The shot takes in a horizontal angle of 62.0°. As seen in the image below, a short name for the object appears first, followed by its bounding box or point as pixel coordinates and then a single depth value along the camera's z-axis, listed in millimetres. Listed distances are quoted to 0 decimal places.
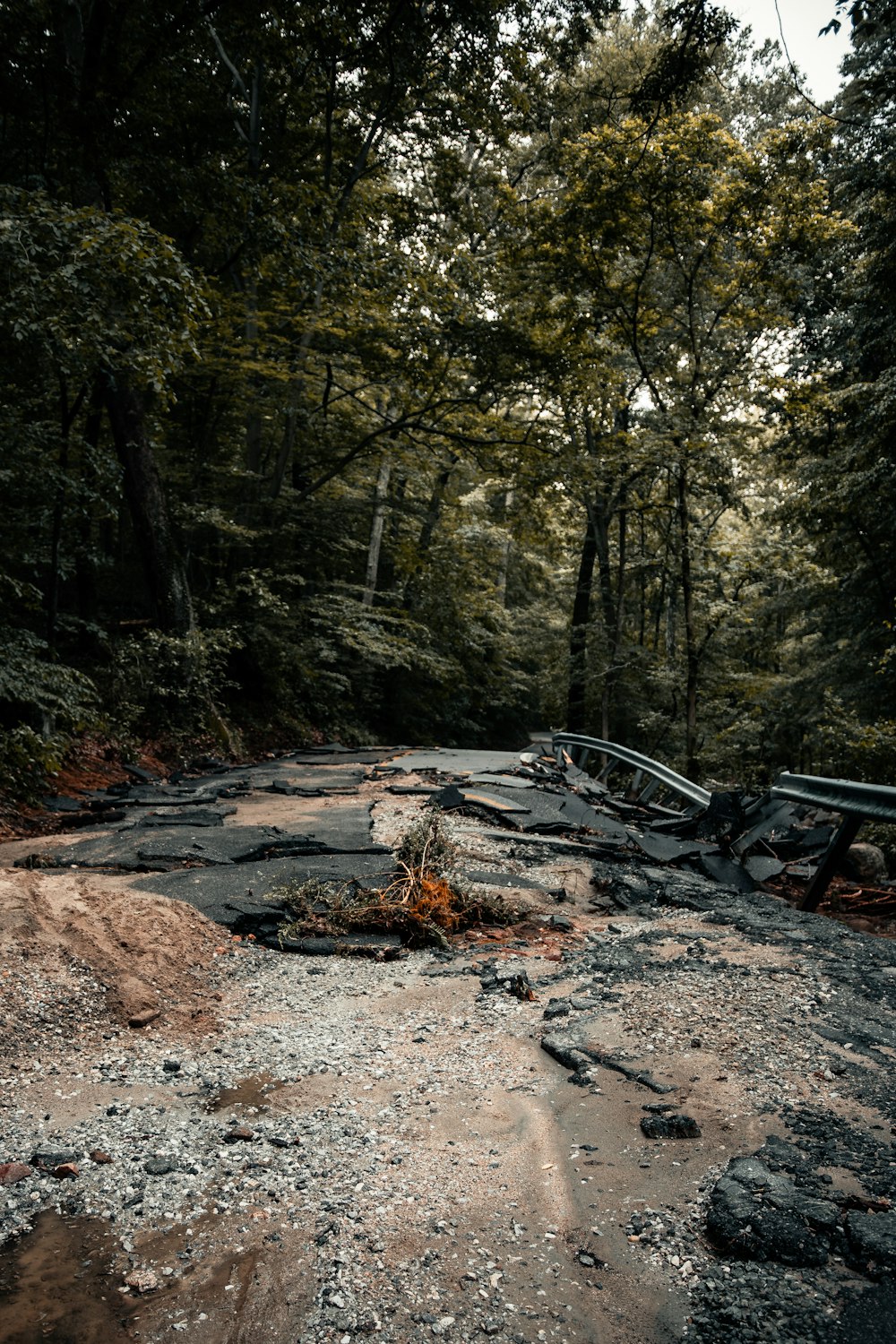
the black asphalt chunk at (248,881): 4660
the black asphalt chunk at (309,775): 9734
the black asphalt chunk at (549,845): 6547
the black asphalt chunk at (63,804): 7617
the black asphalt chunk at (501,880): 5496
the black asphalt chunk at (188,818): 6883
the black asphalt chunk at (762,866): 6297
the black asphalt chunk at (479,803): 7883
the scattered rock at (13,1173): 2246
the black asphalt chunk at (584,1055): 2793
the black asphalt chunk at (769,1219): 1878
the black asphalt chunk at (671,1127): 2414
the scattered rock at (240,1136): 2486
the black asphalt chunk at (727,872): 6312
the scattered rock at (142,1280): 1868
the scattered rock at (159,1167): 2311
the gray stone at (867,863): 6766
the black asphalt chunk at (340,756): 12512
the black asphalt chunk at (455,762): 11312
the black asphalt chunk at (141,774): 9734
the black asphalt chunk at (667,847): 6723
